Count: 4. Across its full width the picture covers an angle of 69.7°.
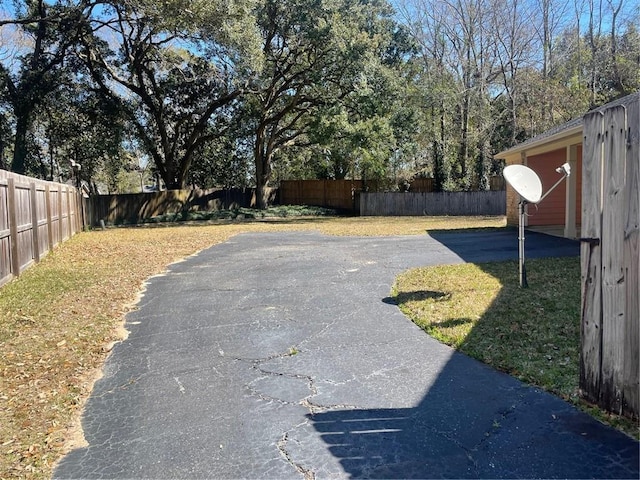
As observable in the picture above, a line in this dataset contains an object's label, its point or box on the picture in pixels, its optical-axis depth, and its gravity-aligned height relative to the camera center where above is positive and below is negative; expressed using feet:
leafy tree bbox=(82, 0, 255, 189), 52.21 +21.32
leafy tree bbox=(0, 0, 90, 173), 61.41 +20.36
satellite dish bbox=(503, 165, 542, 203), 20.36 +1.19
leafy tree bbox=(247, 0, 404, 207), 62.59 +23.33
